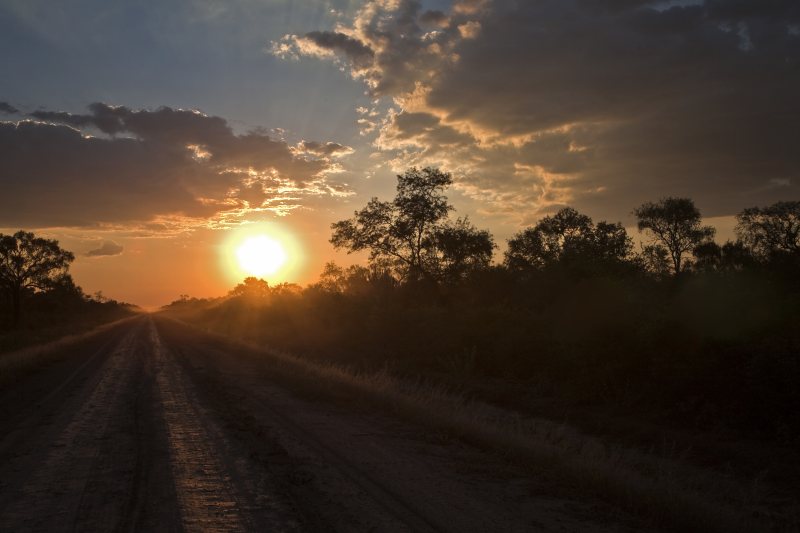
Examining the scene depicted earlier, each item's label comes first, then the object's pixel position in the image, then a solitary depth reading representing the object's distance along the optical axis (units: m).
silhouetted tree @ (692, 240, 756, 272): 41.33
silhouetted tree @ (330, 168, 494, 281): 41.06
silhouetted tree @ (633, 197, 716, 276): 49.81
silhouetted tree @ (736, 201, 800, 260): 38.84
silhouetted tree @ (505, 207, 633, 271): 48.50
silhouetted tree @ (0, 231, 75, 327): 67.88
